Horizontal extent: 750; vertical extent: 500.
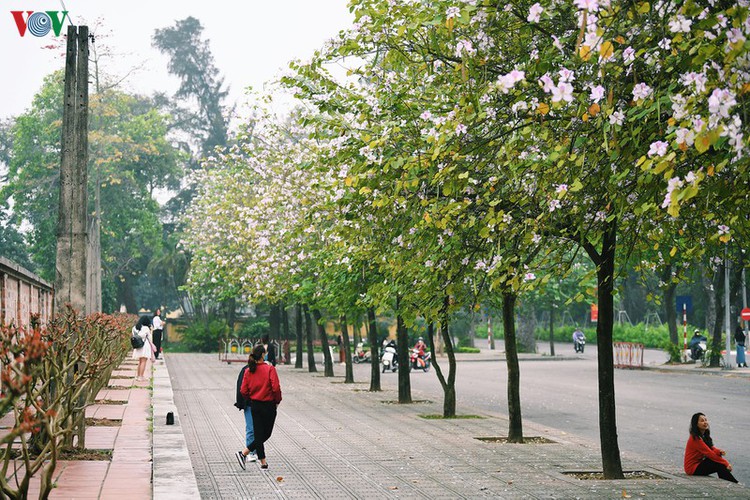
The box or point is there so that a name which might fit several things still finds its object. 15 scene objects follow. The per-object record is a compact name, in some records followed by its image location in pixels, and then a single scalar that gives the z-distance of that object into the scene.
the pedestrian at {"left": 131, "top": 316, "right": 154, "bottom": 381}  29.20
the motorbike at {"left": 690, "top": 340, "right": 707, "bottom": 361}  42.50
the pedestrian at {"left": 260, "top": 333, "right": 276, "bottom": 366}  29.05
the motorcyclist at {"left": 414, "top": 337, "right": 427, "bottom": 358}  42.59
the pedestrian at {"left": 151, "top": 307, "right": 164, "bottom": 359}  40.03
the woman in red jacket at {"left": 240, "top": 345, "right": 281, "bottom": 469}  13.37
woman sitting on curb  12.49
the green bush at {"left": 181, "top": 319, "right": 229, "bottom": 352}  61.72
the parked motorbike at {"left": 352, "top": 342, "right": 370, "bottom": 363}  49.38
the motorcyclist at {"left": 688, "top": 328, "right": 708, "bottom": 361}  42.55
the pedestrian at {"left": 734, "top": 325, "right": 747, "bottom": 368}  39.19
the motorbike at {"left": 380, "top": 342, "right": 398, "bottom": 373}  41.72
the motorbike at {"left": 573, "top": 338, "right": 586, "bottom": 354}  60.22
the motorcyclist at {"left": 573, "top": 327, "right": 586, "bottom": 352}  60.22
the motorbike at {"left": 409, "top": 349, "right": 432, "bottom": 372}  42.28
